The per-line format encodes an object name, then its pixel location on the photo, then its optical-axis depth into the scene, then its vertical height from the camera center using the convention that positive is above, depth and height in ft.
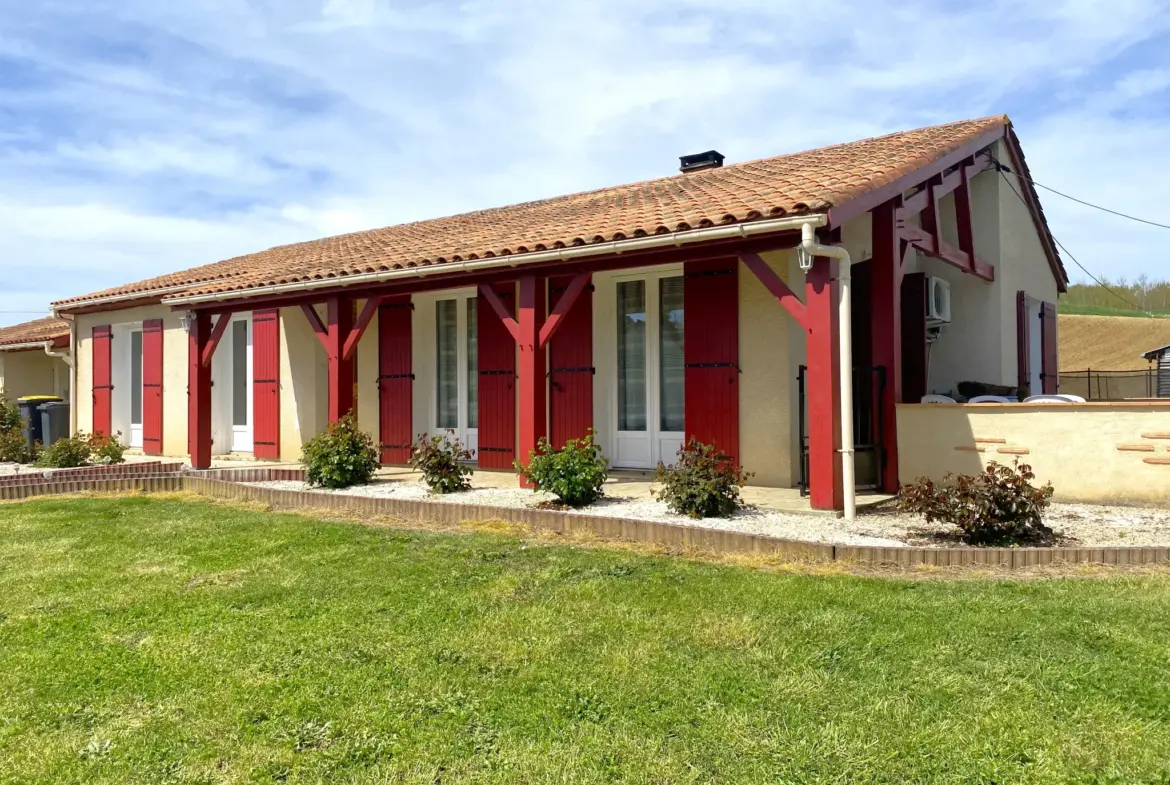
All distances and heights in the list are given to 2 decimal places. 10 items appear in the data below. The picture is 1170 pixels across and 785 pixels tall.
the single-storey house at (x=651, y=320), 23.20 +3.27
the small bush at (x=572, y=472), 22.17 -1.92
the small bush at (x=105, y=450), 36.09 -1.84
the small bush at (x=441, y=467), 25.53 -1.97
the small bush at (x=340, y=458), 27.25 -1.75
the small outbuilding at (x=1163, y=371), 72.13 +2.53
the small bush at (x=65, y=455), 34.68 -1.96
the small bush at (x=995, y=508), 16.63 -2.31
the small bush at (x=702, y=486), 20.22 -2.14
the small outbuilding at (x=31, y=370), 53.52 +2.82
